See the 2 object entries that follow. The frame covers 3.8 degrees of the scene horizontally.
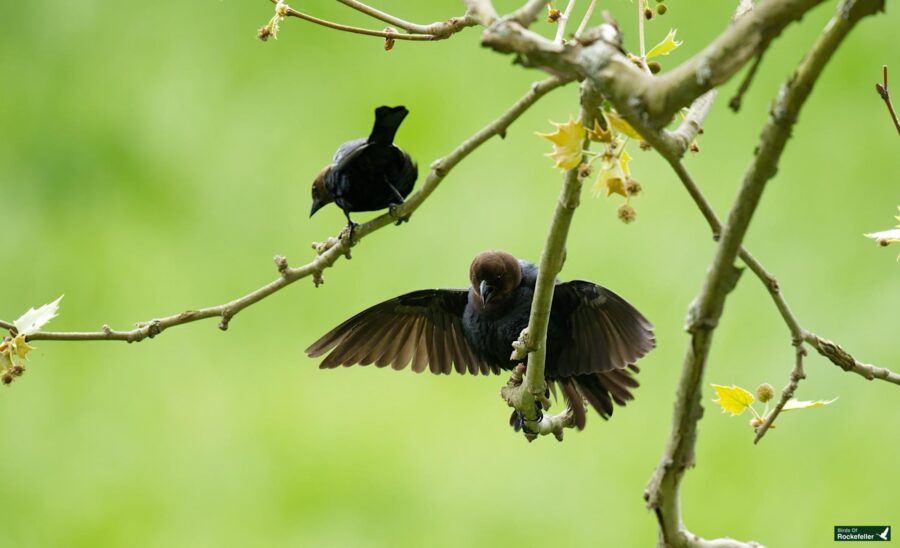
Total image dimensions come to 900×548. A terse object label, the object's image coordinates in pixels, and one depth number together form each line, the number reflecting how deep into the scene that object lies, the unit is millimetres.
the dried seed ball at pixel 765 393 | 7000
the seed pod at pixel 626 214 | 6935
